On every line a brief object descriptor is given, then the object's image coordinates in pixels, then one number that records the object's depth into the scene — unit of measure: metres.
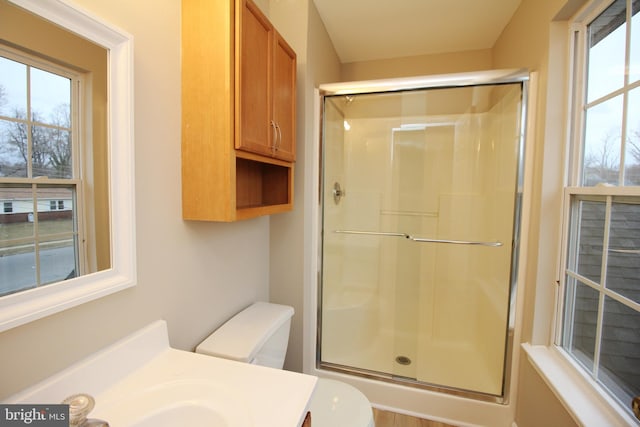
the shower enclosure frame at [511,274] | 1.52
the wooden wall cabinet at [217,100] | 0.98
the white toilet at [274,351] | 1.13
